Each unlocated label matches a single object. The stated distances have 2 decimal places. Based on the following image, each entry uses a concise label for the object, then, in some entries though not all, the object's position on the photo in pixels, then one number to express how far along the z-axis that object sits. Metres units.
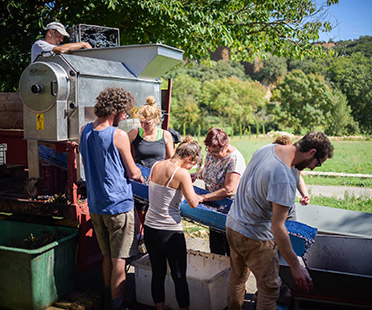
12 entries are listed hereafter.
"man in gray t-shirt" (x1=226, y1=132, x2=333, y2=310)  2.65
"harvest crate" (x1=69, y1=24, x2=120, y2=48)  5.46
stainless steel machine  4.16
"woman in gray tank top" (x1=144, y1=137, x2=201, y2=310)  3.23
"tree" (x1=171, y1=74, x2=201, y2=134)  53.31
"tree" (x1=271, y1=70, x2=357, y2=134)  48.94
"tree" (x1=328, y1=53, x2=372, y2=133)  49.16
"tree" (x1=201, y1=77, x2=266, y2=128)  57.84
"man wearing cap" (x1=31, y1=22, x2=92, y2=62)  4.57
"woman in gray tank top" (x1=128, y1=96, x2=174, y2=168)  4.27
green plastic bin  3.61
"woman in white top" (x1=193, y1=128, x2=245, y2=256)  3.90
